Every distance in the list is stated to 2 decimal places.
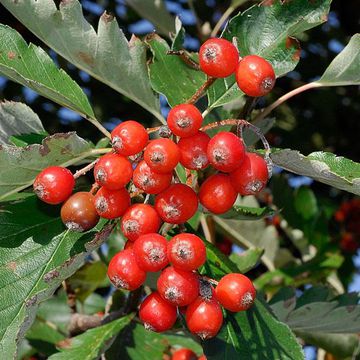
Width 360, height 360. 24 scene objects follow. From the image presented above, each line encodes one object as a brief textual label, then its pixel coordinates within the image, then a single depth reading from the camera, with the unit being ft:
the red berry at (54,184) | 0.82
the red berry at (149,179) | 0.79
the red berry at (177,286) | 0.78
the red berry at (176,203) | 0.79
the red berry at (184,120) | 0.79
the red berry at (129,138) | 0.80
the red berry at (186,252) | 0.77
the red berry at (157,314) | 0.81
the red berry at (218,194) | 0.80
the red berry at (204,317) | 0.80
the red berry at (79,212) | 0.83
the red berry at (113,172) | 0.79
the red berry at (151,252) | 0.78
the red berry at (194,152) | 0.79
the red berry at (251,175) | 0.78
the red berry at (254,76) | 0.82
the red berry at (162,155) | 0.77
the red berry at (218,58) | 0.82
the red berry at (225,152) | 0.76
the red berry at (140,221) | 0.80
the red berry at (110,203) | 0.81
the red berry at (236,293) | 0.80
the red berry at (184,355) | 1.17
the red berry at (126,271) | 0.81
